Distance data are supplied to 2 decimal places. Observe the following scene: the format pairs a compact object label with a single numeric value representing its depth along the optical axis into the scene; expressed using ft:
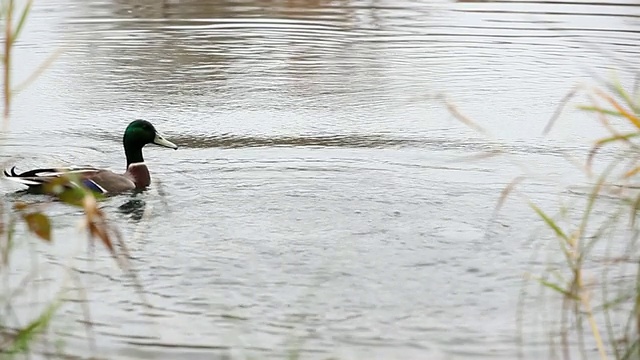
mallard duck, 43.75
